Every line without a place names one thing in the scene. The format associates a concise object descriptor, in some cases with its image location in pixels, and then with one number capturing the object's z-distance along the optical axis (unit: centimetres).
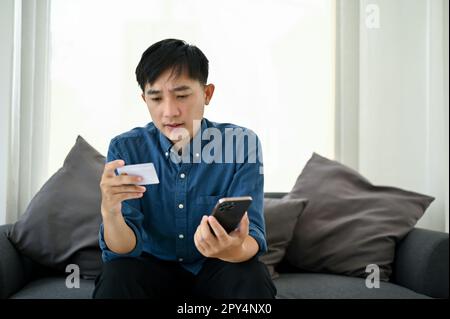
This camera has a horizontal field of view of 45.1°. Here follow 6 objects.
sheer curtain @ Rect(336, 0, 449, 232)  214
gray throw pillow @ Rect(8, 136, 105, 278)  176
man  120
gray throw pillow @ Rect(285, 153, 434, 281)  186
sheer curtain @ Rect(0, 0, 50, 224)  196
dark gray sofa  161
